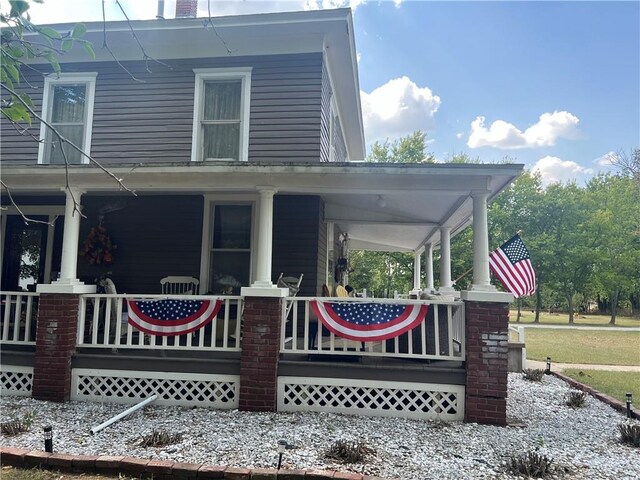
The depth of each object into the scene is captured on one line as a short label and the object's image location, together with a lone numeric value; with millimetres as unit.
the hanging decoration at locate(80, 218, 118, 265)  7066
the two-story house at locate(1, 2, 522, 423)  4965
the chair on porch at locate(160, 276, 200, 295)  6824
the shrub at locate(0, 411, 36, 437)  4059
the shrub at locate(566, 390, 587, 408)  5641
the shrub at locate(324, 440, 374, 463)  3568
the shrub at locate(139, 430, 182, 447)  3797
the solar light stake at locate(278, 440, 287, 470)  3758
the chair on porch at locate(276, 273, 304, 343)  5561
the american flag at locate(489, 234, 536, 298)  6133
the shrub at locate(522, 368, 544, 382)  7250
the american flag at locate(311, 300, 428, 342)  4930
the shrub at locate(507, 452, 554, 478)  3410
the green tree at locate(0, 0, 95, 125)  2361
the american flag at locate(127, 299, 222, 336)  5207
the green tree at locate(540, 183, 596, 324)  25953
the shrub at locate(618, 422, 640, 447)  4164
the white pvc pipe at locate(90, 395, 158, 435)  4070
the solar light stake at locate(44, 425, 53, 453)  3576
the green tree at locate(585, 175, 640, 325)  26922
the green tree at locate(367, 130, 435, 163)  27875
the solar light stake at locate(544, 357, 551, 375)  8008
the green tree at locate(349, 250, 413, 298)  28812
